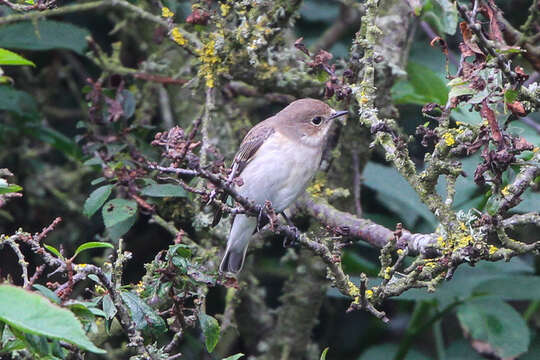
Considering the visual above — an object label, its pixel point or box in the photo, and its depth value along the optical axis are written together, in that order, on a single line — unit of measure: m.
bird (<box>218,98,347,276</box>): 7.39
